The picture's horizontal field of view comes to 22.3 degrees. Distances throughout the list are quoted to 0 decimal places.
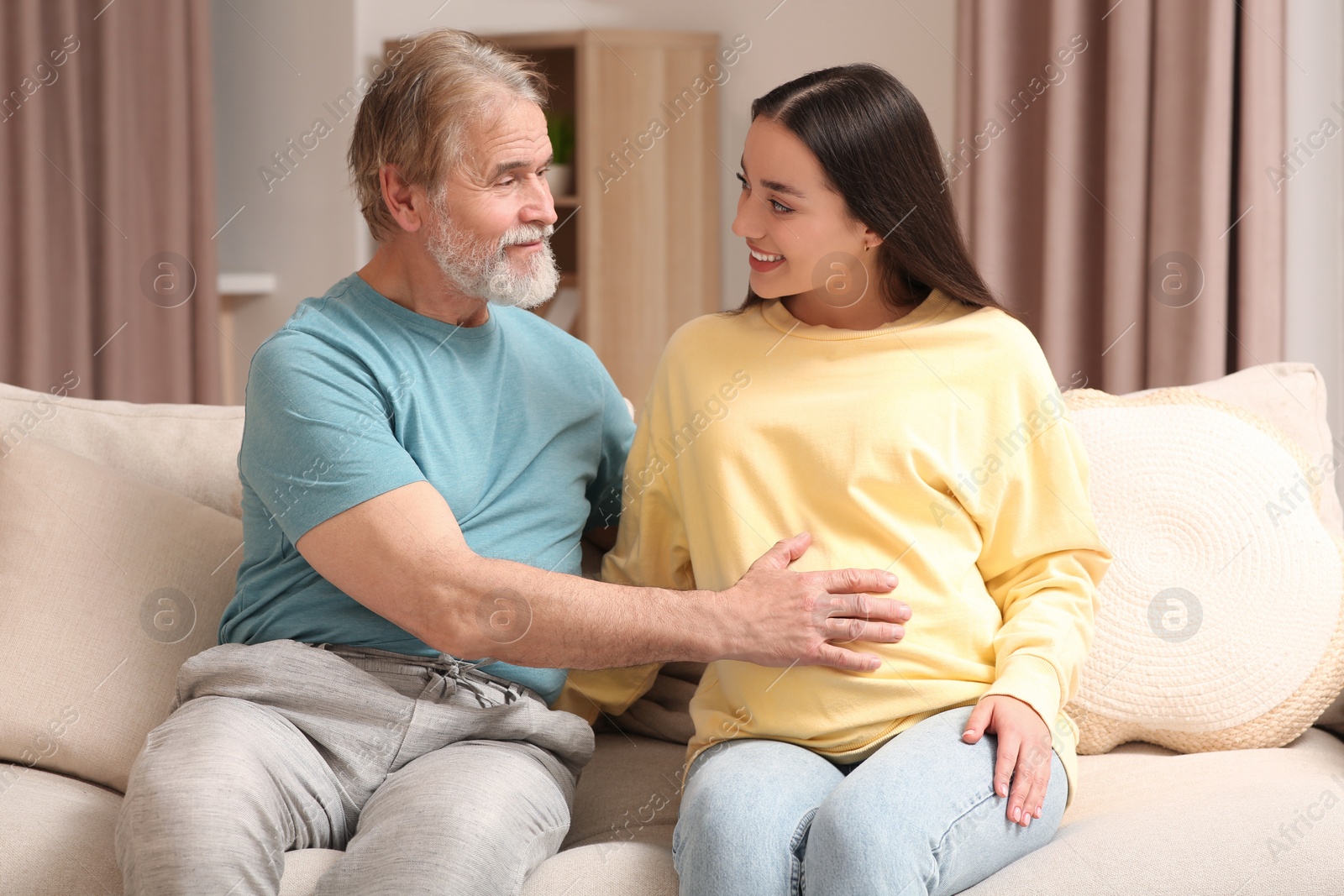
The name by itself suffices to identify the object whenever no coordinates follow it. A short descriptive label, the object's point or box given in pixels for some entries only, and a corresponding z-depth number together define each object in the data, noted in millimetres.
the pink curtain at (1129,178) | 4027
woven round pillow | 3275
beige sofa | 3040
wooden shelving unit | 5577
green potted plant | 5742
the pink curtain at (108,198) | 4920
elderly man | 3031
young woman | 3089
